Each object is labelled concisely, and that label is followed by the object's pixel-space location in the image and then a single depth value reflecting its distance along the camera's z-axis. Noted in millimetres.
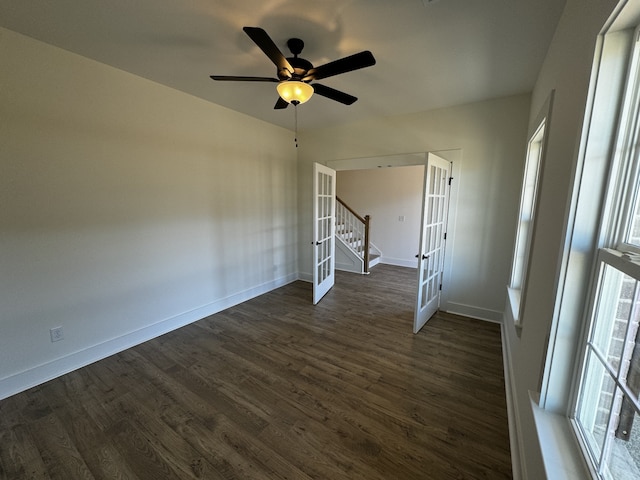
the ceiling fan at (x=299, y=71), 1595
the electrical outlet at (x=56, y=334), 2121
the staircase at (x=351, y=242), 5266
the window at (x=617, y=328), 723
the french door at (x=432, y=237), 2771
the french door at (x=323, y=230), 3596
